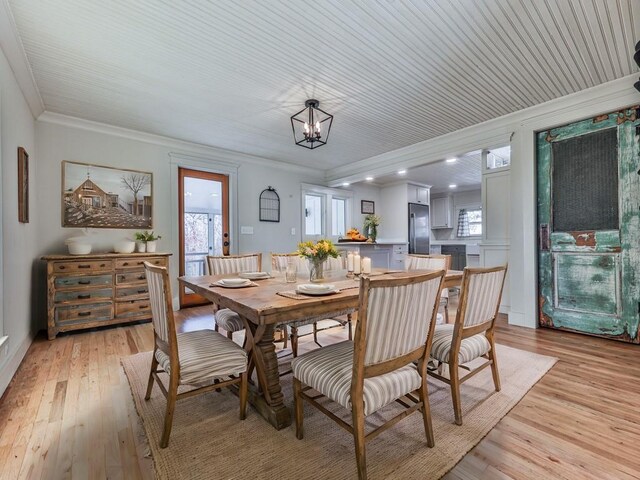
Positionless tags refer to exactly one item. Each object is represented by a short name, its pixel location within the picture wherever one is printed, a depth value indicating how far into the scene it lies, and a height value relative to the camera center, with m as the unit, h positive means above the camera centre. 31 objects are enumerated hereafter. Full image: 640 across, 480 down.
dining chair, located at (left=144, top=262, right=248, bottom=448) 1.49 -0.62
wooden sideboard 3.25 -0.56
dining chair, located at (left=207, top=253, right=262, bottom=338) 2.32 -0.29
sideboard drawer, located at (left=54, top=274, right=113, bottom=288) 3.29 -0.45
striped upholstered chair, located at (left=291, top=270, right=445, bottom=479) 1.21 -0.57
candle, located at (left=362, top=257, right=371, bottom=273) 2.38 -0.22
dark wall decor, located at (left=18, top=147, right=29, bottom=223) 2.63 +0.52
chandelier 3.06 +1.45
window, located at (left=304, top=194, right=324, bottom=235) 6.29 +0.50
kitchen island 5.82 -0.30
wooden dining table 1.43 -0.36
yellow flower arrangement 2.12 -0.09
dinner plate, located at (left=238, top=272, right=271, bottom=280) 2.39 -0.30
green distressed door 2.94 +0.08
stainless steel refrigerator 7.05 +0.20
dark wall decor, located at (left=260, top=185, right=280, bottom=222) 5.50 +0.62
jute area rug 1.35 -1.04
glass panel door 4.66 +0.31
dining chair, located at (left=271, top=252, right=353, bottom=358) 2.90 -0.28
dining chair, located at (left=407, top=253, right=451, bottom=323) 2.83 -0.26
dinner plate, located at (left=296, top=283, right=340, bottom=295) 1.67 -0.29
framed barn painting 3.71 +0.58
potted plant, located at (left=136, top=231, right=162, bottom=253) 4.01 -0.02
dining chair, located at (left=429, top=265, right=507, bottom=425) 1.67 -0.55
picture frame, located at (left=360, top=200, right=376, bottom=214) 7.20 +0.74
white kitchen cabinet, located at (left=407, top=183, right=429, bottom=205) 7.10 +1.03
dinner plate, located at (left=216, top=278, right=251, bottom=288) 1.99 -0.30
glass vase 2.17 -0.24
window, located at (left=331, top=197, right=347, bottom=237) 6.81 +0.49
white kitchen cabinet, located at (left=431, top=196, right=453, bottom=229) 8.30 +0.66
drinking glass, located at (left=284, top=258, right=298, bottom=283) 2.20 -0.25
